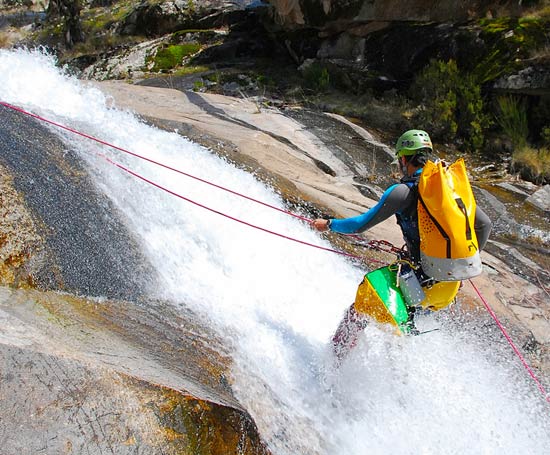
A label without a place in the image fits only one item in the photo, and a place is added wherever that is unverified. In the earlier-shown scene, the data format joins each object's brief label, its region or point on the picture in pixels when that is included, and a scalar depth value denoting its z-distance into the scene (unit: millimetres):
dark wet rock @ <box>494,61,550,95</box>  10219
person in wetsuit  3529
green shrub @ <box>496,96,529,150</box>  10156
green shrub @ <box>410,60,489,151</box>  10820
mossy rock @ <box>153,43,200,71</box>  16859
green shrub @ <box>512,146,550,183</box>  9375
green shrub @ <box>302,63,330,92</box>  13555
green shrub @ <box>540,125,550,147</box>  9898
